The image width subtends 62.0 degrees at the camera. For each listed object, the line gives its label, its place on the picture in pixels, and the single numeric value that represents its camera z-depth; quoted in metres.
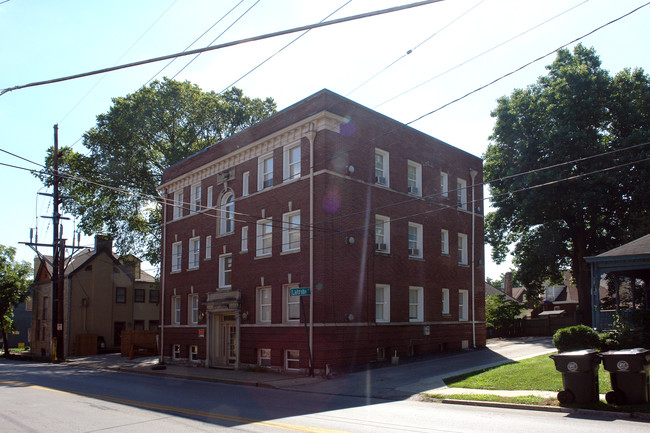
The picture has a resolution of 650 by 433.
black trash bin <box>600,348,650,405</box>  10.69
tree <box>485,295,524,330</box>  36.28
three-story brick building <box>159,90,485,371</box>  21.94
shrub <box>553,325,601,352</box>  17.42
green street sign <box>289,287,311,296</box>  20.67
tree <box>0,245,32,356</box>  52.00
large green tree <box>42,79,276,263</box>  38.38
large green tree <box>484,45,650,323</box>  31.69
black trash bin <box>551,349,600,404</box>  11.23
